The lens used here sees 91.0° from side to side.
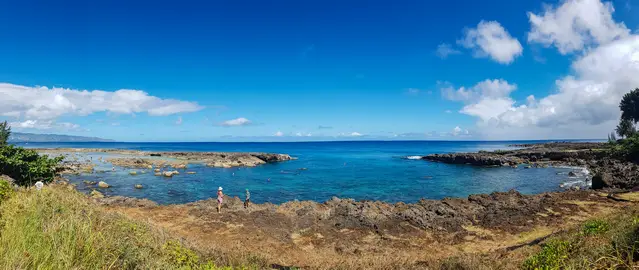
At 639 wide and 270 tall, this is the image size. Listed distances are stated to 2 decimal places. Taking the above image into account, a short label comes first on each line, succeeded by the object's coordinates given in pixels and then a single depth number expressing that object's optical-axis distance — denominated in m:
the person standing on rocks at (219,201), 19.84
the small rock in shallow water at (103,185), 34.59
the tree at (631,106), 77.99
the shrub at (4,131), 33.96
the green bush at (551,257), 6.93
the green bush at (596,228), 9.36
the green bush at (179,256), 6.39
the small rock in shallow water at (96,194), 25.90
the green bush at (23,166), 18.22
